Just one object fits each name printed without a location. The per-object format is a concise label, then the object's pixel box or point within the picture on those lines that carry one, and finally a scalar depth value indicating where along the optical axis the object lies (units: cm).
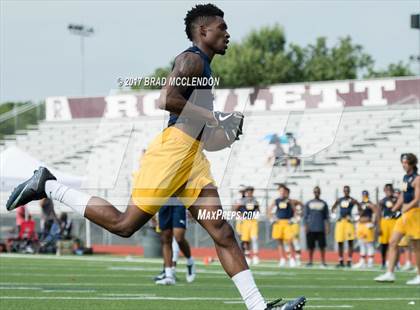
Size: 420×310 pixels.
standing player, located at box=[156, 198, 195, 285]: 1379
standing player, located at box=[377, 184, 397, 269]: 2166
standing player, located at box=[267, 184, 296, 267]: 2323
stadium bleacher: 3256
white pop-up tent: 2642
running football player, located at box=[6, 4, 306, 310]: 730
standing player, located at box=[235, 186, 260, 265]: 2308
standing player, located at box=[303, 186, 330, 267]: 2348
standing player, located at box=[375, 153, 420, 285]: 1512
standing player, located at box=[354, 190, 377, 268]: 2352
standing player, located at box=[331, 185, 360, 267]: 2341
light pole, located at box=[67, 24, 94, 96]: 4647
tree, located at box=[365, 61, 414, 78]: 7031
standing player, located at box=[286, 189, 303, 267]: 2342
